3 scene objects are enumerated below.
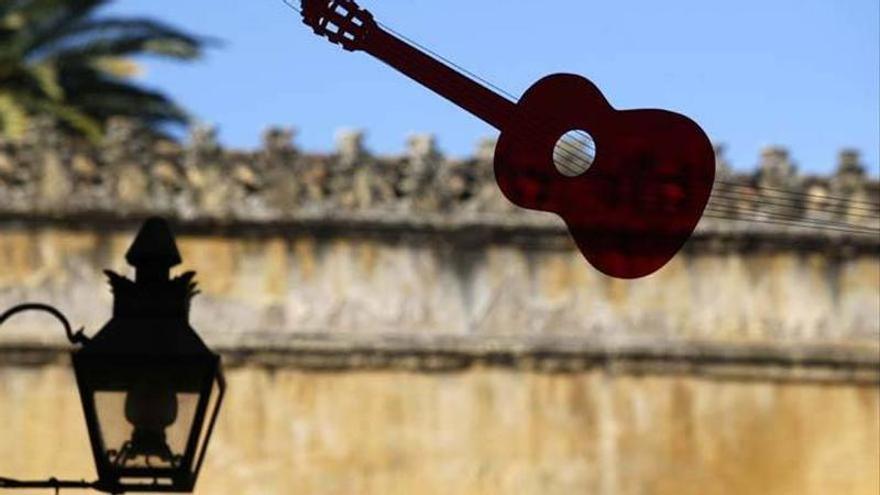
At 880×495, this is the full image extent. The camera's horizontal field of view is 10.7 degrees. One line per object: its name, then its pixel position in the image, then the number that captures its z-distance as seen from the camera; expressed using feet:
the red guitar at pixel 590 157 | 32.10
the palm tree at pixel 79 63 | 141.51
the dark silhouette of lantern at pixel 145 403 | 37.74
